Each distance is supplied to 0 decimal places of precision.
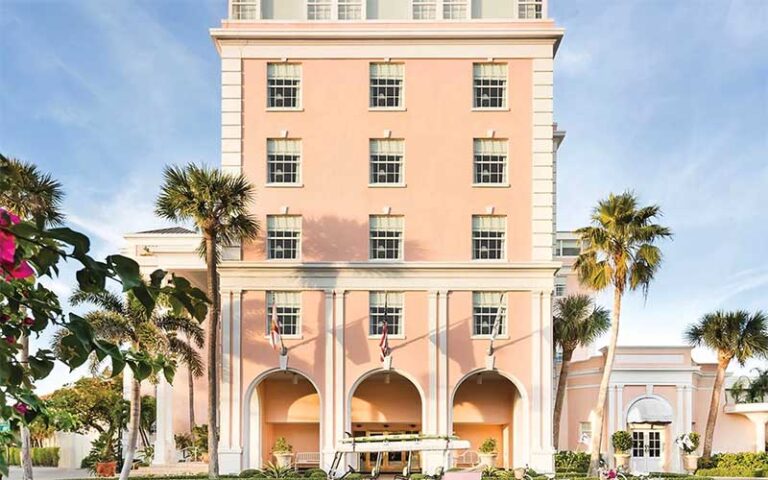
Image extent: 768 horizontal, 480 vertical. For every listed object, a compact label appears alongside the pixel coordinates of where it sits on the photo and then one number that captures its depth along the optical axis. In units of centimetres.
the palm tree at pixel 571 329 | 4253
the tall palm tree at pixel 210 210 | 3192
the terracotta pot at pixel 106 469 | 3803
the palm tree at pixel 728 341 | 4322
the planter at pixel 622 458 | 4062
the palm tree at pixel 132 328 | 3089
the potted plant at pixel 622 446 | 4066
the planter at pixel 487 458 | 3588
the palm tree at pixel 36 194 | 2762
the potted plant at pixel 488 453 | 3588
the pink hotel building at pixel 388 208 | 3509
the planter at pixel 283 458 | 3512
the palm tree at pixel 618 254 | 3503
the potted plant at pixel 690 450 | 4154
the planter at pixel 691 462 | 4194
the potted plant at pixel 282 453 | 3516
